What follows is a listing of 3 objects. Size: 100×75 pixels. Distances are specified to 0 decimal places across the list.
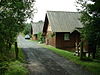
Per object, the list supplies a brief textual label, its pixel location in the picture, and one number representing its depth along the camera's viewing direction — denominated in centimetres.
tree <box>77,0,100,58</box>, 852
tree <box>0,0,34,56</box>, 697
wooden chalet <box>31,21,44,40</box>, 3704
